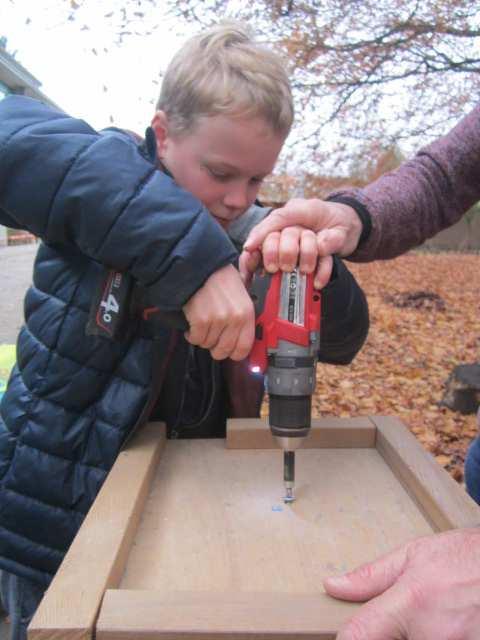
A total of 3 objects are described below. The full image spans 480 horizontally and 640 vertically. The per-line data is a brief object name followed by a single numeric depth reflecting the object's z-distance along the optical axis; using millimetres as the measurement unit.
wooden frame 780
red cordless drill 1250
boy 1124
